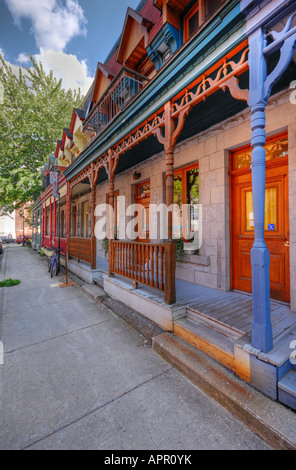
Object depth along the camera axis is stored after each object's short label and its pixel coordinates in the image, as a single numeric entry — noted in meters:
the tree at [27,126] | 16.03
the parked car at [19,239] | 31.61
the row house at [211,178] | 2.13
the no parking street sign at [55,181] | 9.05
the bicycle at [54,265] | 8.08
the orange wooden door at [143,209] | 6.86
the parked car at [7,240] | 35.12
